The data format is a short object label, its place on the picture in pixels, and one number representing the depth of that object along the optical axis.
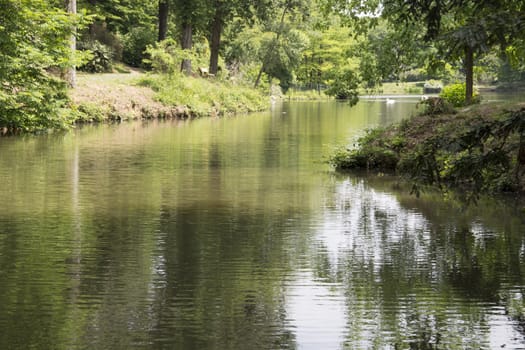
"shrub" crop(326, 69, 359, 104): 24.06
